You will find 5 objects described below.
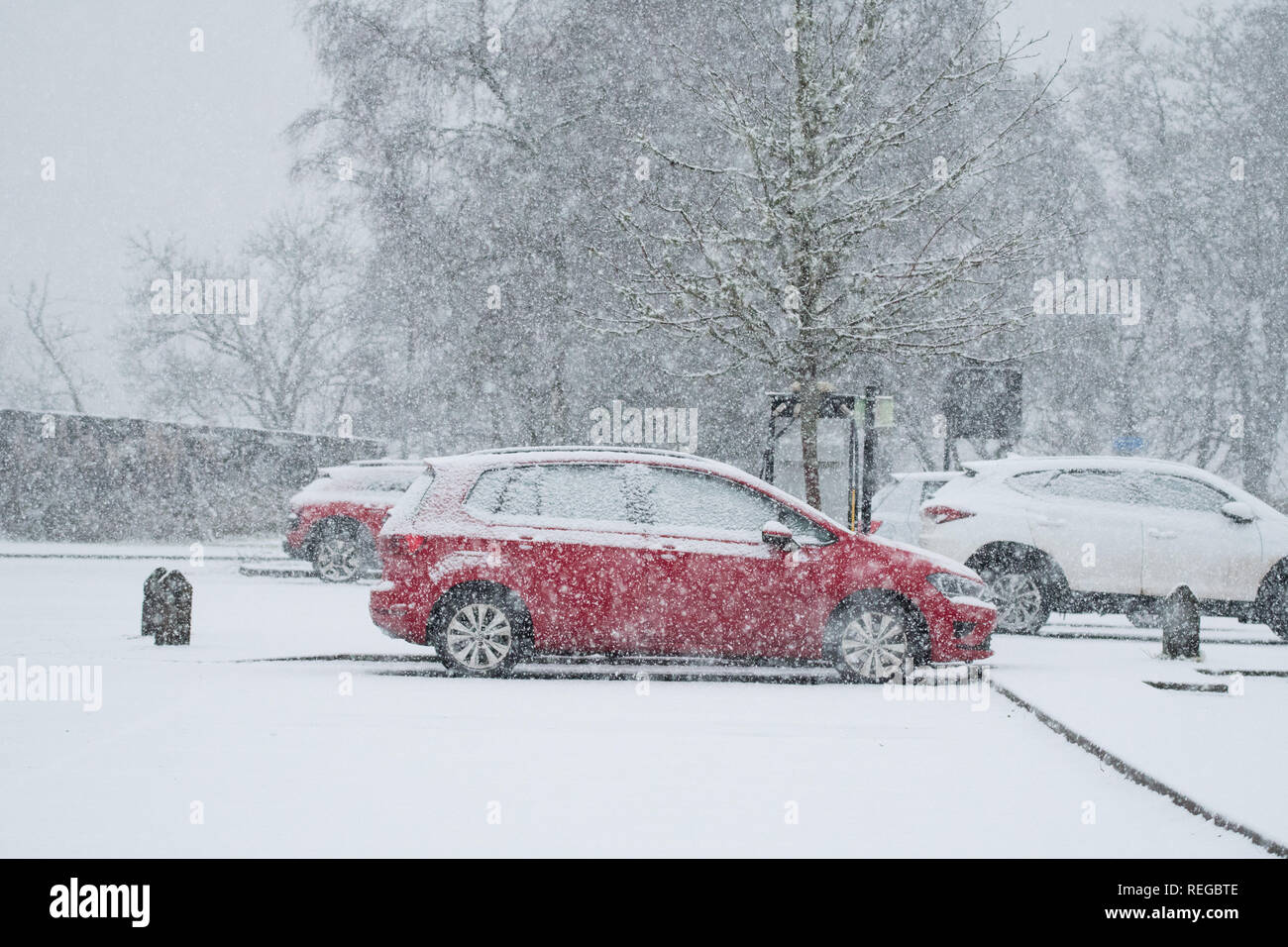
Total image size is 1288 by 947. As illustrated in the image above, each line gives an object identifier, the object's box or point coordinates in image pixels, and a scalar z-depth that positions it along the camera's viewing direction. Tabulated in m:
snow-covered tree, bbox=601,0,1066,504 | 16.52
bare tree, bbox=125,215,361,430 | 52.47
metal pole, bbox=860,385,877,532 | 17.02
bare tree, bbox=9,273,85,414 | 57.59
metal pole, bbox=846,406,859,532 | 17.69
